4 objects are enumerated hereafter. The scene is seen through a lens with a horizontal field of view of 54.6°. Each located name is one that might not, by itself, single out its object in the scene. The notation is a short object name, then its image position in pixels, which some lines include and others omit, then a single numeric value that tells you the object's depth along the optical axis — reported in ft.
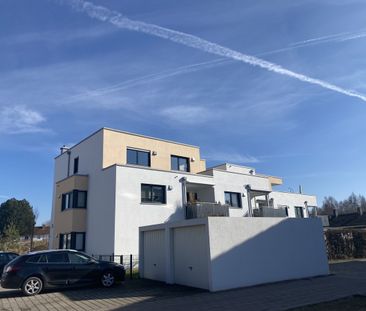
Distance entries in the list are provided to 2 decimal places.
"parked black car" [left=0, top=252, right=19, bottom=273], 59.28
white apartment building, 73.87
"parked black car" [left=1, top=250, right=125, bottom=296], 40.65
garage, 41.60
